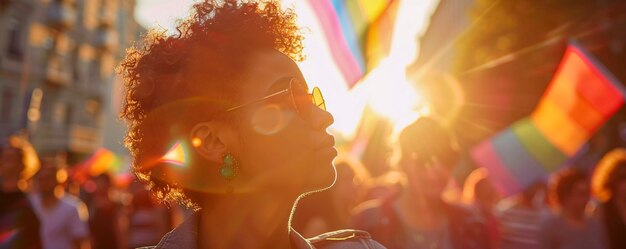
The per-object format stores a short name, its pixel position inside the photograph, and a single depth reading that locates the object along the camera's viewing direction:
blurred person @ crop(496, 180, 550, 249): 6.03
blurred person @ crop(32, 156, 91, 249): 5.90
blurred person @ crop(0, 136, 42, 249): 4.95
